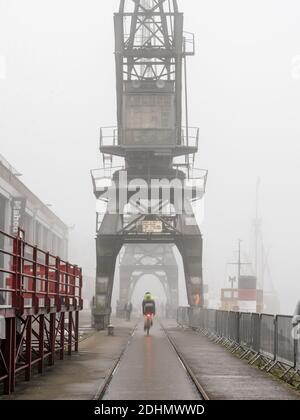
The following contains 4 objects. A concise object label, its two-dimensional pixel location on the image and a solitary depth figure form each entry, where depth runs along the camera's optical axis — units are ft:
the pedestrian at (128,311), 195.95
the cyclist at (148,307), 111.34
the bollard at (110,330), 109.50
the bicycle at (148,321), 109.91
